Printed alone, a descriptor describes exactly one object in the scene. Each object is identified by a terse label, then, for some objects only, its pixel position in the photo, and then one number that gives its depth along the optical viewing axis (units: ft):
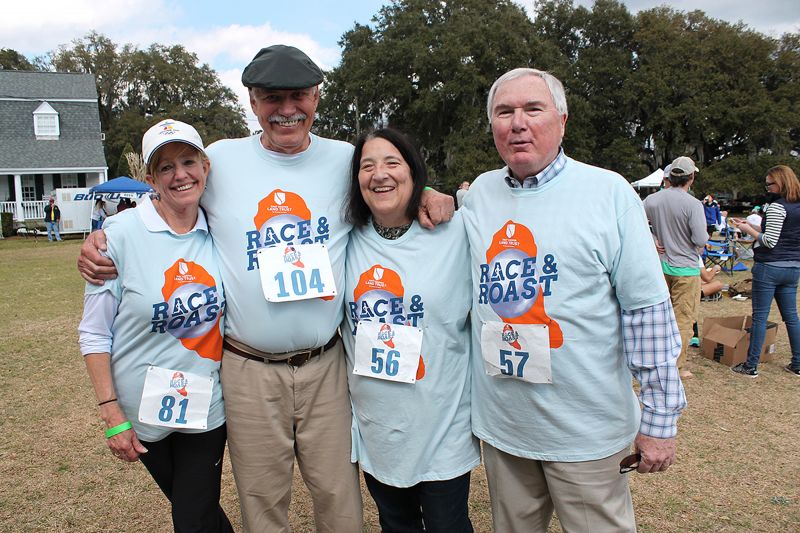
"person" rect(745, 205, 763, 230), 33.74
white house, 88.48
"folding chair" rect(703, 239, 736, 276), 37.04
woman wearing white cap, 7.26
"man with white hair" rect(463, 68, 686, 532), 6.41
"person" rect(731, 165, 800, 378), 18.15
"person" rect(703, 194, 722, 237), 51.88
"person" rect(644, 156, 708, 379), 17.69
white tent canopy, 72.13
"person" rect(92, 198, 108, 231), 69.56
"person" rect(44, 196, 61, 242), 72.02
